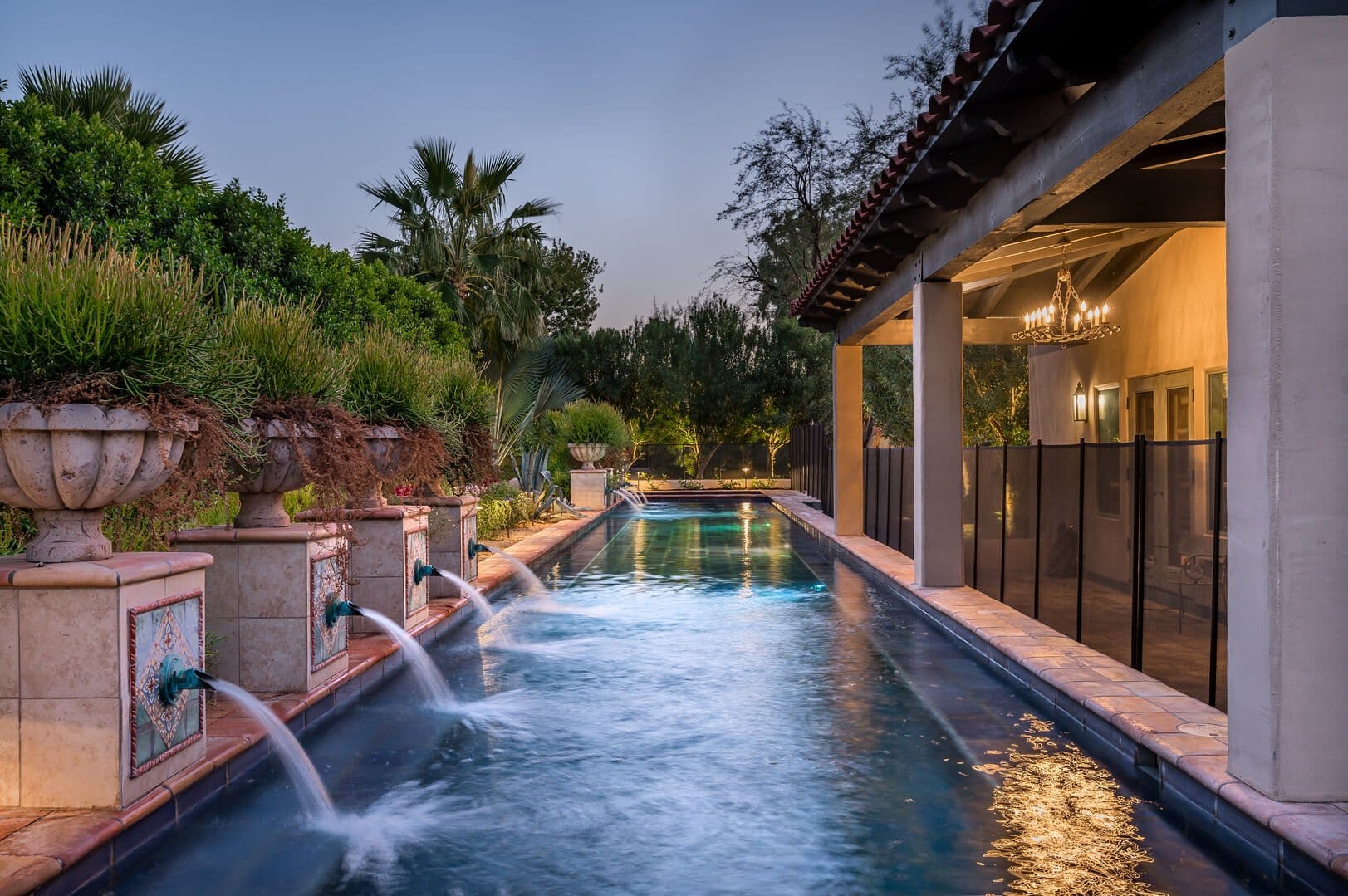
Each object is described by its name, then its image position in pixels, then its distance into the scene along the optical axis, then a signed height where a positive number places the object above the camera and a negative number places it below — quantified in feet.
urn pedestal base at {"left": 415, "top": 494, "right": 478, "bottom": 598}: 32.22 -2.64
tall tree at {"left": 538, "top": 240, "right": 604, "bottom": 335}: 156.46 +25.69
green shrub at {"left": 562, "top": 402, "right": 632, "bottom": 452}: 80.02 +2.41
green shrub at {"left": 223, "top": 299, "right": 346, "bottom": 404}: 19.65 +2.05
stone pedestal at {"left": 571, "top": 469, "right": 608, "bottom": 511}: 77.30 -2.41
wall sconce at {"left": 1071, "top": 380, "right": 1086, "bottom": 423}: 48.14 +2.56
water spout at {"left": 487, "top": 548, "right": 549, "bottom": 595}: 37.55 -4.38
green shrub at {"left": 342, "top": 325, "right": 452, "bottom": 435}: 26.63 +1.83
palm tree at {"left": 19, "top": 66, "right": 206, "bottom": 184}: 41.57 +14.33
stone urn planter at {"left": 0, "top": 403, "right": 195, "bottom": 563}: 12.73 -0.13
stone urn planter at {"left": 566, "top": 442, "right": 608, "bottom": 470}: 77.82 +0.46
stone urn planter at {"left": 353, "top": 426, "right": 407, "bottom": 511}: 25.11 +0.07
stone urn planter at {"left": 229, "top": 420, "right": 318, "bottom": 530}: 18.95 -0.34
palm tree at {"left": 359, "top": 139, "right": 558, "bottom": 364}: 78.95 +17.27
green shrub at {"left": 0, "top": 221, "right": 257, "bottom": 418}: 13.08 +1.73
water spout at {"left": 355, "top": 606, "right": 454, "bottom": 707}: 22.17 -4.65
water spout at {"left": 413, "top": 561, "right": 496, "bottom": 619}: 26.76 -3.85
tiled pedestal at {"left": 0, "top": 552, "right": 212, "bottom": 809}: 12.98 -2.91
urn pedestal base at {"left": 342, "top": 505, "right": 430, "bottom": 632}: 25.55 -2.63
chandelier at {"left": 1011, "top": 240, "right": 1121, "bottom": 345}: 37.78 +5.16
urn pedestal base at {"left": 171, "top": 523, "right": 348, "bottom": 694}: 19.38 -2.80
